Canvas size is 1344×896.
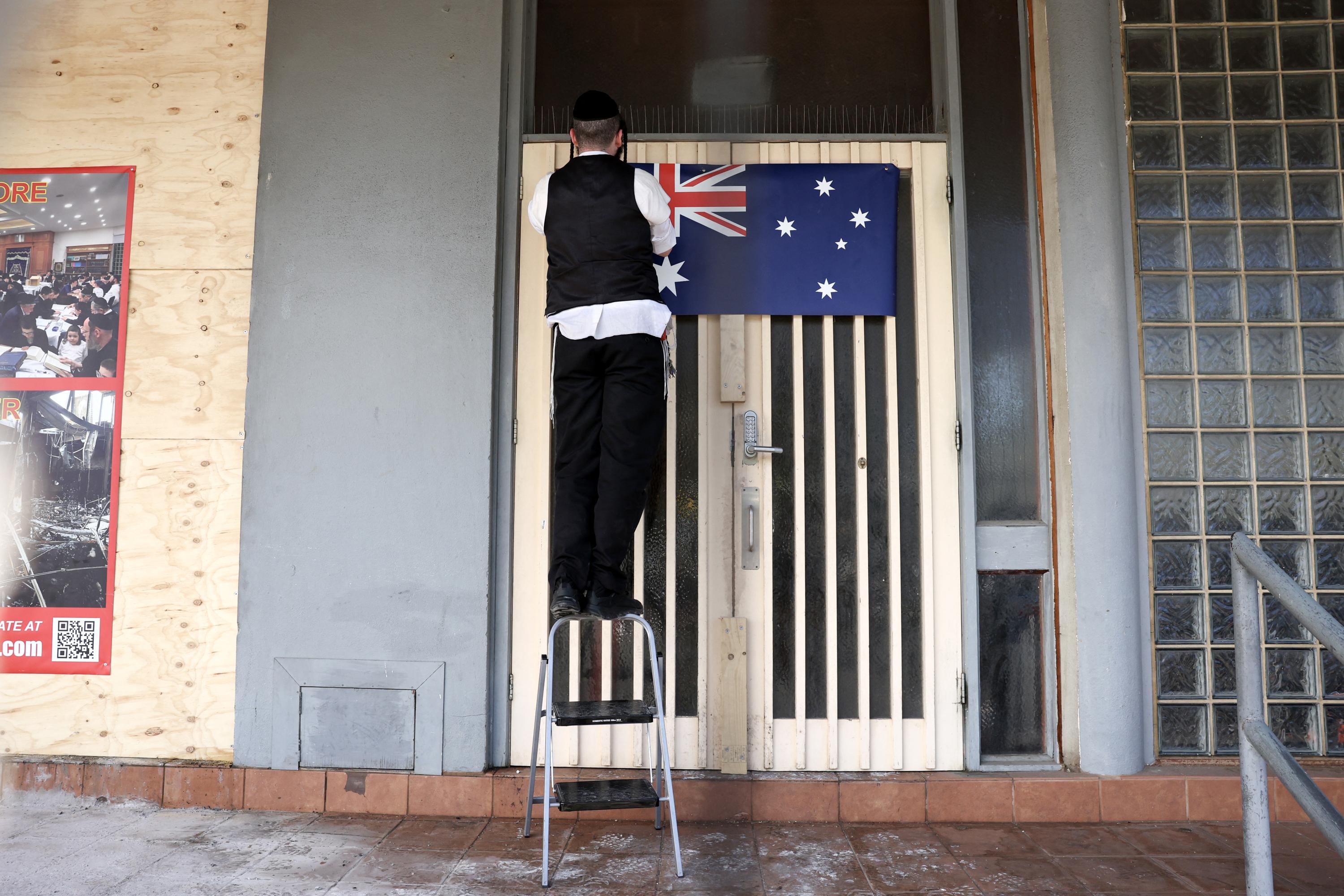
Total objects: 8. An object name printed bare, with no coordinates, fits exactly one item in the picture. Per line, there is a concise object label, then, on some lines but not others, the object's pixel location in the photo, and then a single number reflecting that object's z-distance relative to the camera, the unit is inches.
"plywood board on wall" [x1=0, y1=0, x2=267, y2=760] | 135.0
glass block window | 135.4
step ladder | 102.9
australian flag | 138.8
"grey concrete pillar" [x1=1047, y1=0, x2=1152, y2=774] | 130.4
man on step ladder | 113.1
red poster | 137.0
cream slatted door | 134.6
